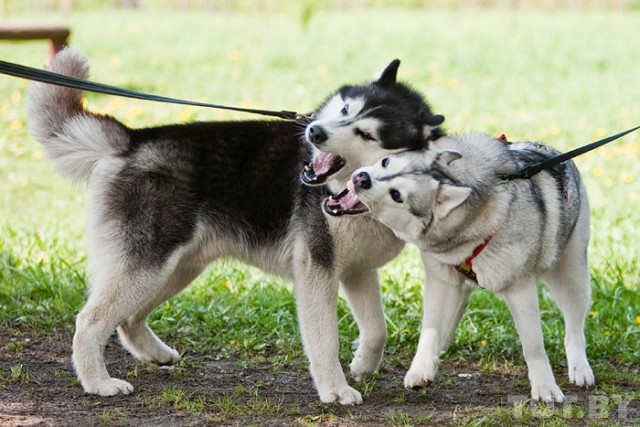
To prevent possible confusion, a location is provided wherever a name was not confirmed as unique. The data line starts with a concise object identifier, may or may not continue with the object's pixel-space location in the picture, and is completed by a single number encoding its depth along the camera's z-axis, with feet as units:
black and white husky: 30.19
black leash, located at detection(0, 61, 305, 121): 28.07
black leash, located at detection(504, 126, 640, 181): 29.55
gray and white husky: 27.66
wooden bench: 75.25
